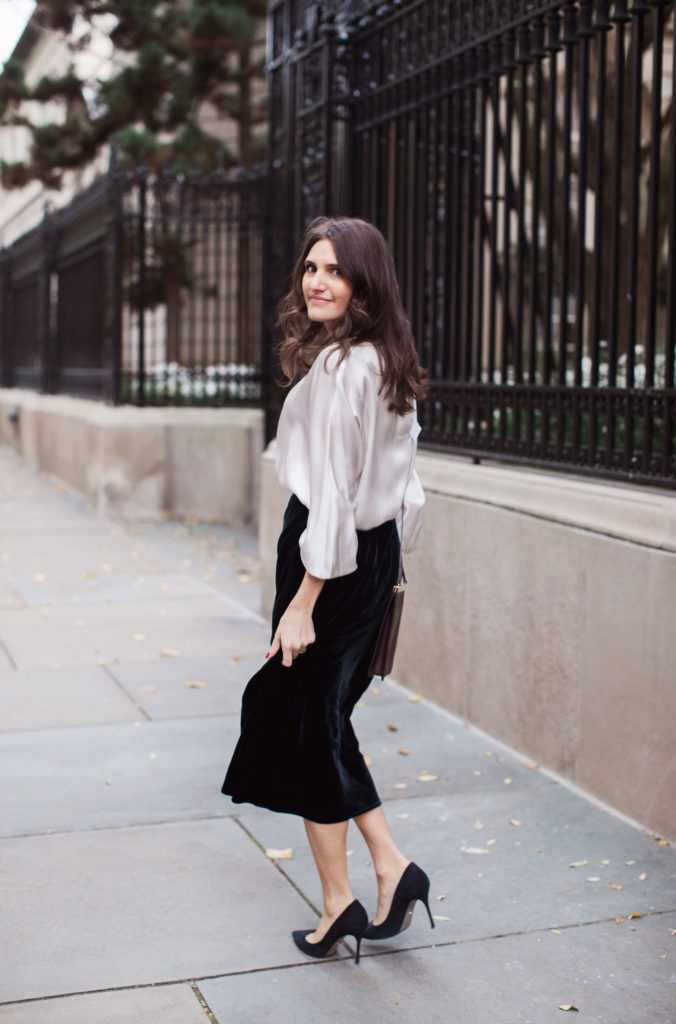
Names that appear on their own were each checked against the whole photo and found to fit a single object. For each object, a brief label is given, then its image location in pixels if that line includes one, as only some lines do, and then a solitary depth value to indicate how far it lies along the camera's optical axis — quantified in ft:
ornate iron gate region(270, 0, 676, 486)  15.39
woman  10.35
